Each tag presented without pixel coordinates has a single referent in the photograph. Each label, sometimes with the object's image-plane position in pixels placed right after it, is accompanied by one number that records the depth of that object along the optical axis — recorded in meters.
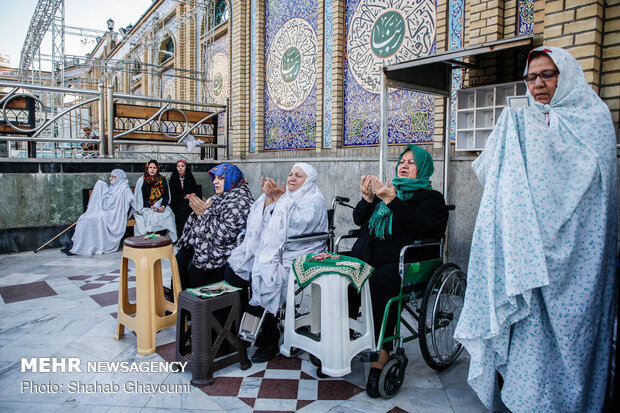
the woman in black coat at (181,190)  6.88
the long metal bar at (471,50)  3.04
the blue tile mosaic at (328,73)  6.30
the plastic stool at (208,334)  2.68
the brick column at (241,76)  8.17
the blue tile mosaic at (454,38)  4.45
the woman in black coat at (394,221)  2.68
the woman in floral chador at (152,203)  6.67
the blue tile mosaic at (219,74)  9.58
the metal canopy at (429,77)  3.36
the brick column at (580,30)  2.82
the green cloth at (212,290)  2.79
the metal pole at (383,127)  3.89
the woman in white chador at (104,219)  6.45
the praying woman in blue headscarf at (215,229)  3.47
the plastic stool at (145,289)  3.06
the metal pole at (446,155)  4.38
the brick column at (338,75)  6.12
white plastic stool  2.43
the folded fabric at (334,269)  2.48
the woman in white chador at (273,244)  2.97
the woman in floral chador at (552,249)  2.05
